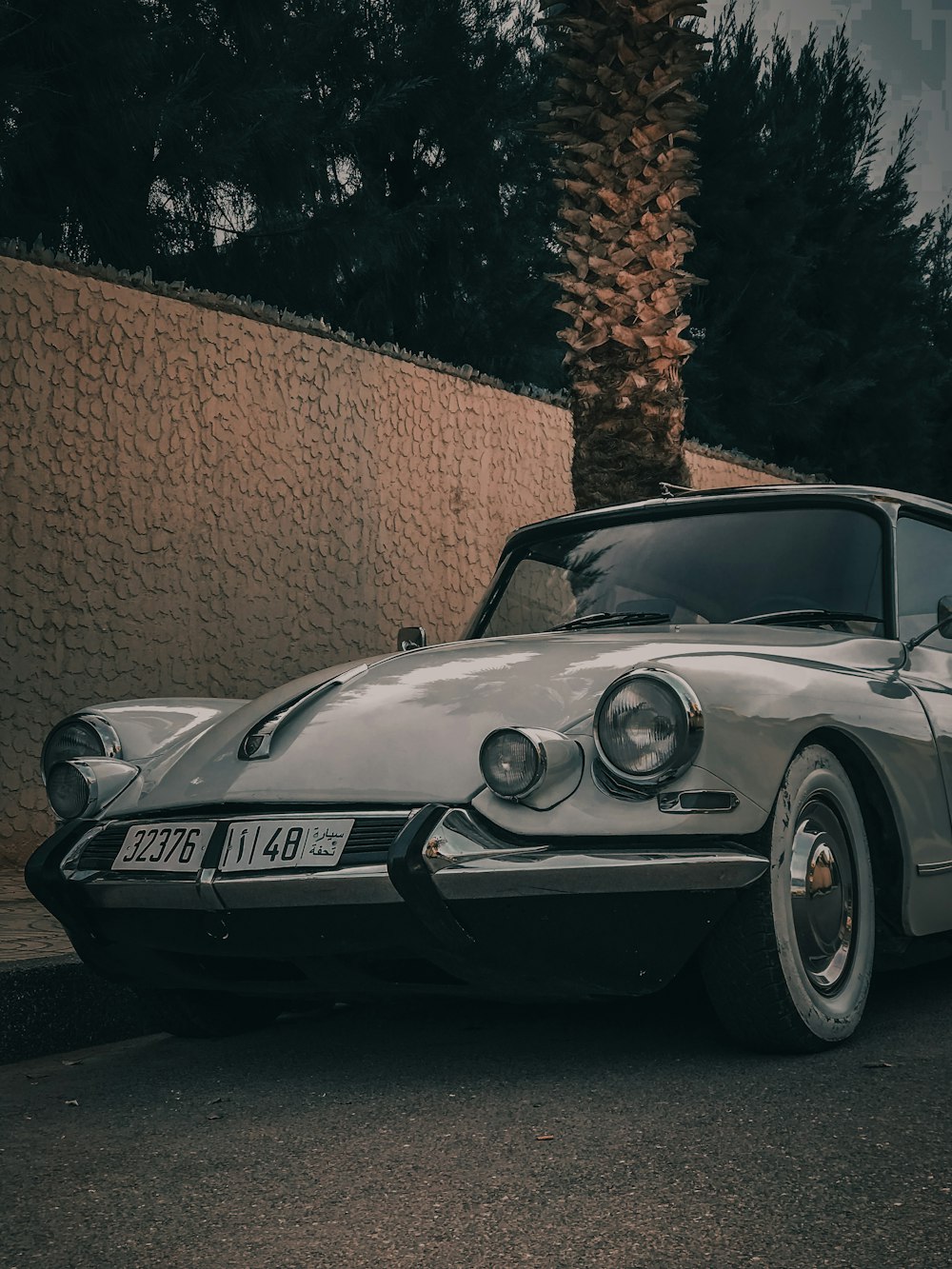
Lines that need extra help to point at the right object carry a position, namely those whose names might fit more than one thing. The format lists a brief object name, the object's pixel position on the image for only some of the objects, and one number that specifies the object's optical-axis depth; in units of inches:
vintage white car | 131.2
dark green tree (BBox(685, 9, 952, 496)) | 944.3
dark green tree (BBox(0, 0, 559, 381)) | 518.9
